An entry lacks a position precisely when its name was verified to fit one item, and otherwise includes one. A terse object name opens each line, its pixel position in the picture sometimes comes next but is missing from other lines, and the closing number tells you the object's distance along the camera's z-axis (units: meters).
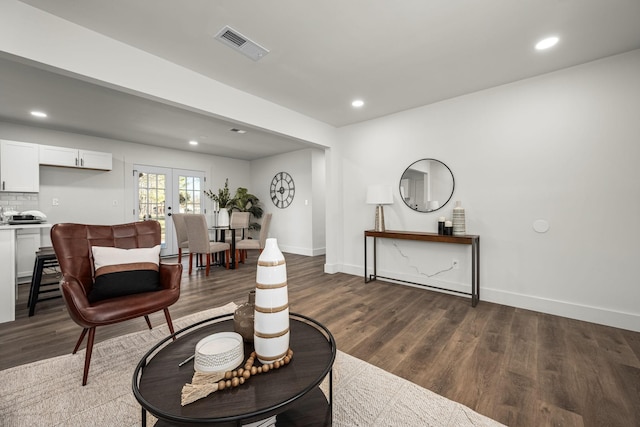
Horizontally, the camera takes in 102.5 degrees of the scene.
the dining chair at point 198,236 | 4.07
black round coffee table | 0.80
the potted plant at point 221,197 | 6.19
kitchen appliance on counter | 2.97
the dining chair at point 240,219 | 5.56
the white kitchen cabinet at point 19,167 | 3.66
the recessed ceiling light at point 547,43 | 2.09
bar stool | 2.55
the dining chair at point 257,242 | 4.71
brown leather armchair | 1.58
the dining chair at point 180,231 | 4.54
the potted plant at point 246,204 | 6.39
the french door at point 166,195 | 5.36
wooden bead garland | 0.84
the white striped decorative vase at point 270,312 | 1.00
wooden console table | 2.82
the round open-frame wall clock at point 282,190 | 6.20
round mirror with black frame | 3.26
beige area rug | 1.29
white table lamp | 3.52
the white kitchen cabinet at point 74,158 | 4.04
